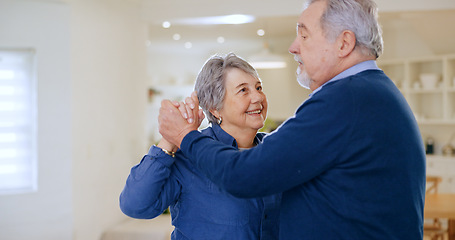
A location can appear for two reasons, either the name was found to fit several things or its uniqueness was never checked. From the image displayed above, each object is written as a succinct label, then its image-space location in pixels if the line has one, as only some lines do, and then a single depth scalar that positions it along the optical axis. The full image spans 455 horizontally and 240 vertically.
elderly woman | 1.62
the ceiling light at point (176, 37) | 8.58
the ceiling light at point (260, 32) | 8.17
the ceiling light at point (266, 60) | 6.58
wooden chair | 4.89
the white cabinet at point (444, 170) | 6.55
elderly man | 1.19
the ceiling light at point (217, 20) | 5.19
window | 3.62
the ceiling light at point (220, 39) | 9.05
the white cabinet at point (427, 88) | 6.77
